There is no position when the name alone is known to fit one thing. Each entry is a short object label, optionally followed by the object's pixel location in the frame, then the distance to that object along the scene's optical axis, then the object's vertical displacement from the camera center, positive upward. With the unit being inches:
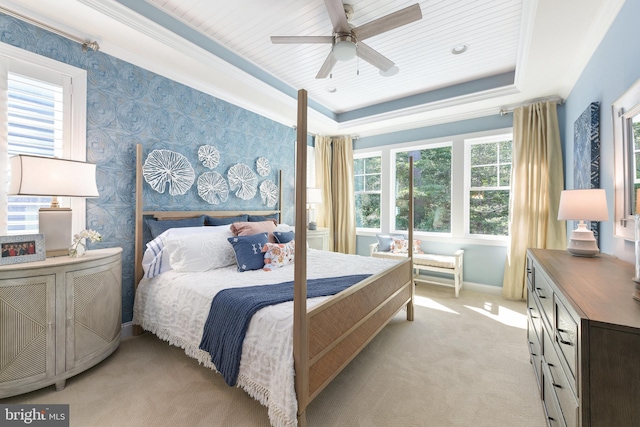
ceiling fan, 73.6 +55.2
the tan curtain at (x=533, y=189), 133.3 +13.7
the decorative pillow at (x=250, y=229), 113.7 -6.1
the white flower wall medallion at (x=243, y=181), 139.6 +18.1
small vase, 77.6 -11.0
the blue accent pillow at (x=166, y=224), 103.7 -3.9
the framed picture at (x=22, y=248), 66.3 -8.9
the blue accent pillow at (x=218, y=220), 123.4 -2.6
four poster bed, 54.8 -26.9
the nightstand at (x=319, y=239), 167.3 -15.2
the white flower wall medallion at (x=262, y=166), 153.7 +28.0
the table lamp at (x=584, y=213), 72.4 +0.9
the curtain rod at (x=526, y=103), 133.0 +58.2
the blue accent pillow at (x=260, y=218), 142.7 -1.8
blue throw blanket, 62.6 -24.9
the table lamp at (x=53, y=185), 67.2 +7.6
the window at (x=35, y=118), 77.2 +29.6
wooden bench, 149.6 -27.4
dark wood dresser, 31.6 -17.5
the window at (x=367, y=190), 204.8 +19.1
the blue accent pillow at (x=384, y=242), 180.9 -18.2
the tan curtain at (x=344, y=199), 203.3 +12.2
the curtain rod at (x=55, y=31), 75.1 +56.0
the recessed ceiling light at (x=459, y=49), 110.5 +69.3
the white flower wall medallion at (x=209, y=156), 124.8 +27.7
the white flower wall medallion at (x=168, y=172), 106.4 +17.7
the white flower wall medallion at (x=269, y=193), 156.4 +13.1
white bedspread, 56.1 -27.8
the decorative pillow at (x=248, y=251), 97.7 -13.5
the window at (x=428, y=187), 175.3 +18.8
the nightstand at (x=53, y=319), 64.1 -27.4
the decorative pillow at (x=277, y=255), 100.8 -15.5
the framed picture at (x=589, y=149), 84.6 +22.2
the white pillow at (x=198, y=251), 93.5 -13.3
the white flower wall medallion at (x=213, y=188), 125.2 +12.8
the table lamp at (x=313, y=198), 173.5 +11.0
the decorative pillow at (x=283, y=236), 117.5 -9.3
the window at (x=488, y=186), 156.6 +17.7
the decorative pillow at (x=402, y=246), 171.4 -20.1
